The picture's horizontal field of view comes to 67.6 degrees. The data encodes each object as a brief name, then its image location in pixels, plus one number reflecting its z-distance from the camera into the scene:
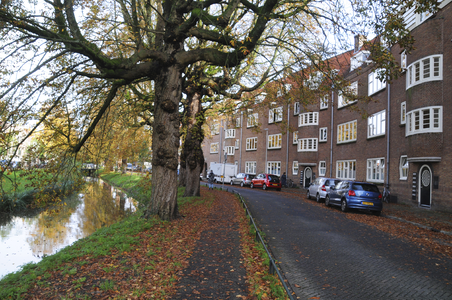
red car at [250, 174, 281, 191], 33.47
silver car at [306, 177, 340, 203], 20.95
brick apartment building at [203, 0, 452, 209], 18.08
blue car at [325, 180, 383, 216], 16.06
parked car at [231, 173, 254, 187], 39.40
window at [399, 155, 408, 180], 21.38
